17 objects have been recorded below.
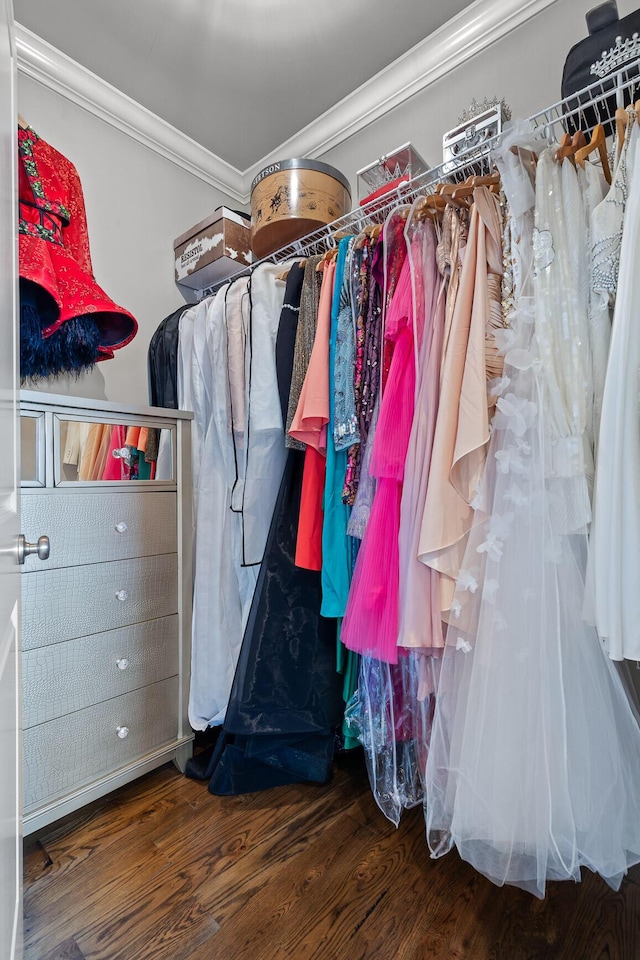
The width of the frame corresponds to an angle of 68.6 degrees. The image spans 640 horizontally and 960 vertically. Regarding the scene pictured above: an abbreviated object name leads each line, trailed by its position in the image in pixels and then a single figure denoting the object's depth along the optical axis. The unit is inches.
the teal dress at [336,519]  46.8
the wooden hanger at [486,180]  40.9
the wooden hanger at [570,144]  36.0
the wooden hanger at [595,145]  35.9
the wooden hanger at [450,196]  40.7
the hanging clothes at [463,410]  37.0
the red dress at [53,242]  45.3
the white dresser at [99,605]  43.9
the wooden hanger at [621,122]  33.0
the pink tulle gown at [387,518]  40.8
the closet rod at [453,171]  37.4
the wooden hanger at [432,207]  42.5
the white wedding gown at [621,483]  28.2
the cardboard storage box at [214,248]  73.0
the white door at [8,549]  21.2
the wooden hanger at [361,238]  47.7
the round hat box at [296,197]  60.9
